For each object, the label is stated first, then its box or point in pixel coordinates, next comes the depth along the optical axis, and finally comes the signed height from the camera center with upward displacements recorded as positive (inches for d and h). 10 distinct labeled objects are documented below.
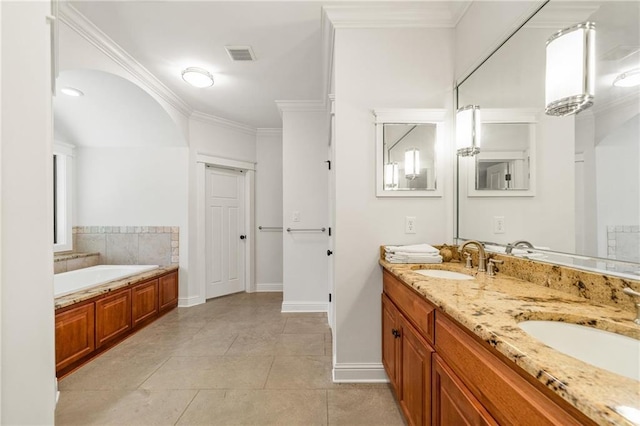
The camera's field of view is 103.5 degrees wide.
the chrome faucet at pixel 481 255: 56.9 -9.8
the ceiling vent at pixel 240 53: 89.0 +57.9
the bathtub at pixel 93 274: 107.8 -29.1
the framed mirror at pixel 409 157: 74.2 +16.5
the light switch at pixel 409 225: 74.6 -3.7
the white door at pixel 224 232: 147.9 -12.1
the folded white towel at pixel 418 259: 66.2 -12.3
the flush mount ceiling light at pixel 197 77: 98.8 +54.0
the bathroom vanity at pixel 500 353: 18.9 -13.5
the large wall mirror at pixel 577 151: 33.5 +9.8
